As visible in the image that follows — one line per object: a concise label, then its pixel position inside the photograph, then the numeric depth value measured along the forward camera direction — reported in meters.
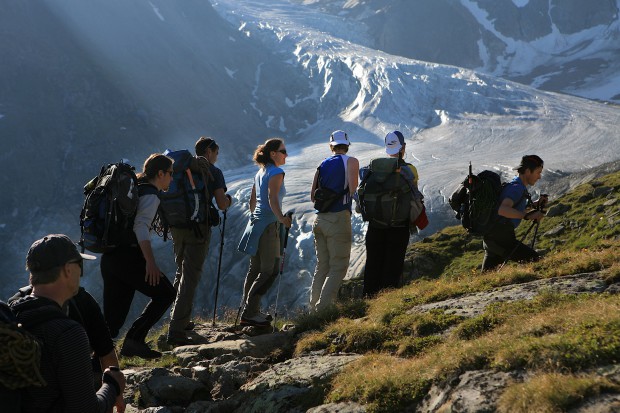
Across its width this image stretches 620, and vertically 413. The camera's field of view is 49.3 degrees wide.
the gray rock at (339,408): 5.00
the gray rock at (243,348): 7.57
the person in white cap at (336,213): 8.74
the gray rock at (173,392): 6.50
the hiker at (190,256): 8.55
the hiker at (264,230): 8.73
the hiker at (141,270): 6.77
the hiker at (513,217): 8.28
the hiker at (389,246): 8.73
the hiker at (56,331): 3.79
